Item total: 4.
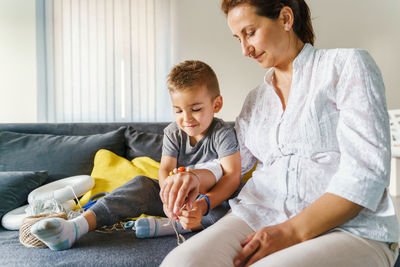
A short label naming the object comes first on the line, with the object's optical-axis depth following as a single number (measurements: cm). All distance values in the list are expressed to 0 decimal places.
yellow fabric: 161
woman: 74
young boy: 101
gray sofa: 102
